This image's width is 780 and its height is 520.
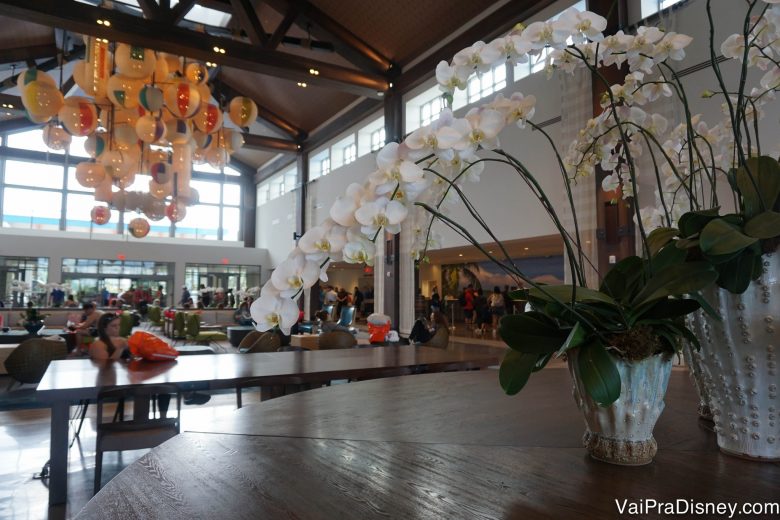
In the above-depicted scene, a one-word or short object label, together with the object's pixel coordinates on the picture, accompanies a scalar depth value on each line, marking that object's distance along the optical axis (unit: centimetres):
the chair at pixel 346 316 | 959
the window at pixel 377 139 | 1279
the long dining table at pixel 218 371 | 255
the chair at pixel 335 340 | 491
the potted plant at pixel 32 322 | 752
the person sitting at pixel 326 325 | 700
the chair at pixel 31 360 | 429
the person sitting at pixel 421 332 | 580
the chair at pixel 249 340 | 499
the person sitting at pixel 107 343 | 347
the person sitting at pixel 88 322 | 586
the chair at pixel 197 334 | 907
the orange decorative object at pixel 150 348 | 332
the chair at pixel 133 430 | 250
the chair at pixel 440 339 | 461
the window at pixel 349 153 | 1409
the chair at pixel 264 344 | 448
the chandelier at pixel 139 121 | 673
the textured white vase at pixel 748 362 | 73
